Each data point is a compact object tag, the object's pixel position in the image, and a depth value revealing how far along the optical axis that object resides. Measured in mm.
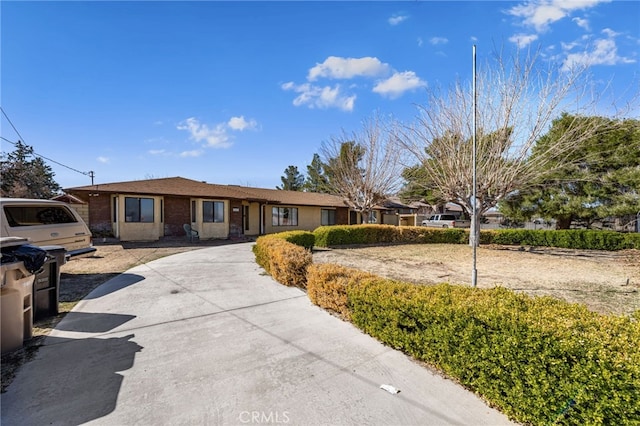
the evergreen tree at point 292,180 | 41444
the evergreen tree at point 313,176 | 36062
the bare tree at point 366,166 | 21297
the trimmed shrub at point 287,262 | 6707
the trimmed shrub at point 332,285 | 4766
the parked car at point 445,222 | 25489
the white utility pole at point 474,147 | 6285
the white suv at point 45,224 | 5902
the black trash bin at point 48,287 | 4453
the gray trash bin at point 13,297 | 3131
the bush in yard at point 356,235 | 15141
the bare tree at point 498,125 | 11844
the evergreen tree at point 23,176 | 22938
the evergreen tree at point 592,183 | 16469
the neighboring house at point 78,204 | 15461
